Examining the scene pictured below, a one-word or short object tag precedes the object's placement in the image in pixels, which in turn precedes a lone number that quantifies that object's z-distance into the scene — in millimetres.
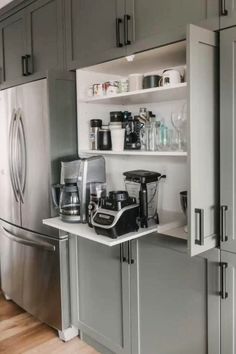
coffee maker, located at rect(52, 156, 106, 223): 2211
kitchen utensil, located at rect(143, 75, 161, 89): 2006
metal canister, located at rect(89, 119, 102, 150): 2398
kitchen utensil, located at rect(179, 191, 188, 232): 1852
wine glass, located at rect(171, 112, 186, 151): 2037
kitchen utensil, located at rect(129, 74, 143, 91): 2129
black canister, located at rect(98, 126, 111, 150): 2354
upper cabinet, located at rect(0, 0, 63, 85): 2459
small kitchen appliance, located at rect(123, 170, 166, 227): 1966
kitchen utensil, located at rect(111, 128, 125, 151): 2260
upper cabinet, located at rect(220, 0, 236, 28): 1515
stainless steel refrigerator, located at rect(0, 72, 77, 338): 2400
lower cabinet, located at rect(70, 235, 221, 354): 1773
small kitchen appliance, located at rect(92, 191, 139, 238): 1813
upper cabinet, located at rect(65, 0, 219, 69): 1673
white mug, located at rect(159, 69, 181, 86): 1875
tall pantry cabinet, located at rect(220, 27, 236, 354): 1553
